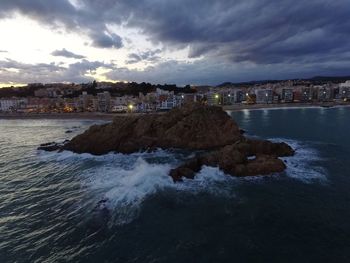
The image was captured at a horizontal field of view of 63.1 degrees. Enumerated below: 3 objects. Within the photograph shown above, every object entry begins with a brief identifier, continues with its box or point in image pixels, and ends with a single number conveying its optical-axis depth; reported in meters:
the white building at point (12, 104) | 163.62
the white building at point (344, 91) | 173.50
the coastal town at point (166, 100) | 139.88
